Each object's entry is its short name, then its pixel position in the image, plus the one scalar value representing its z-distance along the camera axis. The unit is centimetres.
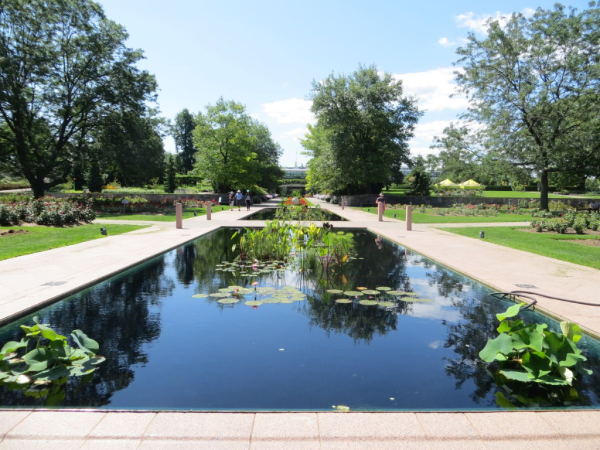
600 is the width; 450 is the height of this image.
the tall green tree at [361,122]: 3856
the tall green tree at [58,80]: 2725
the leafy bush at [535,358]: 397
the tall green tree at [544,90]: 2817
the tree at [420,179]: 4325
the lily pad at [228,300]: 693
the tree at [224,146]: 4006
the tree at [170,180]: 4909
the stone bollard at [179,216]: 1784
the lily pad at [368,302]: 679
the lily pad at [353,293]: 731
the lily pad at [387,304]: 677
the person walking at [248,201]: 3181
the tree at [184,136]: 9769
